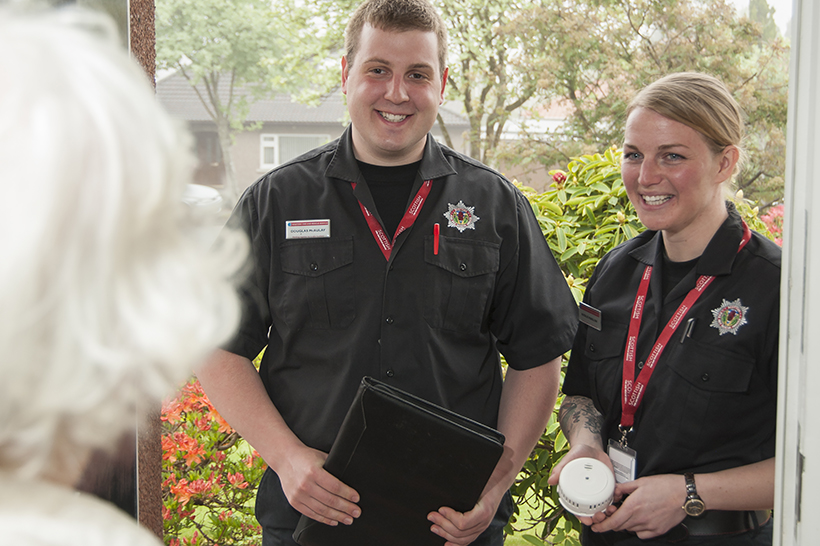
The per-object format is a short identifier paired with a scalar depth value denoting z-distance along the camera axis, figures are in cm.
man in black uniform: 173
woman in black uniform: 150
